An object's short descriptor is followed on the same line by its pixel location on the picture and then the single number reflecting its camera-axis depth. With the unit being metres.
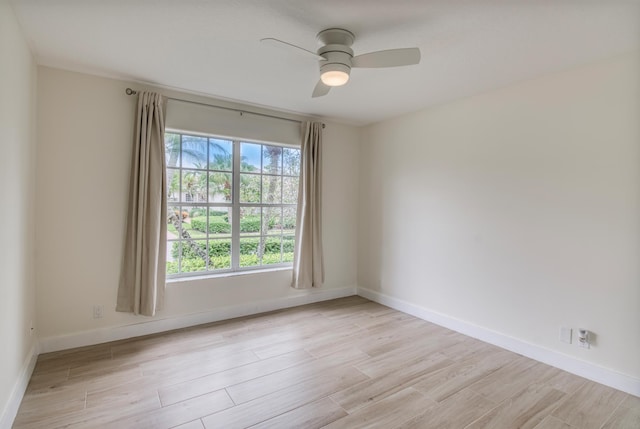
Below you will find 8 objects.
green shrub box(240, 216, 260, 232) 3.84
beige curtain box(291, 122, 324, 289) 4.03
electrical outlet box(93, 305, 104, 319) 2.94
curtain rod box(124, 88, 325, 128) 3.02
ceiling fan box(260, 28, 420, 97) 2.05
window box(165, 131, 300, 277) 3.42
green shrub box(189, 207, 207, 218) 3.50
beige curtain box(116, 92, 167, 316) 2.98
